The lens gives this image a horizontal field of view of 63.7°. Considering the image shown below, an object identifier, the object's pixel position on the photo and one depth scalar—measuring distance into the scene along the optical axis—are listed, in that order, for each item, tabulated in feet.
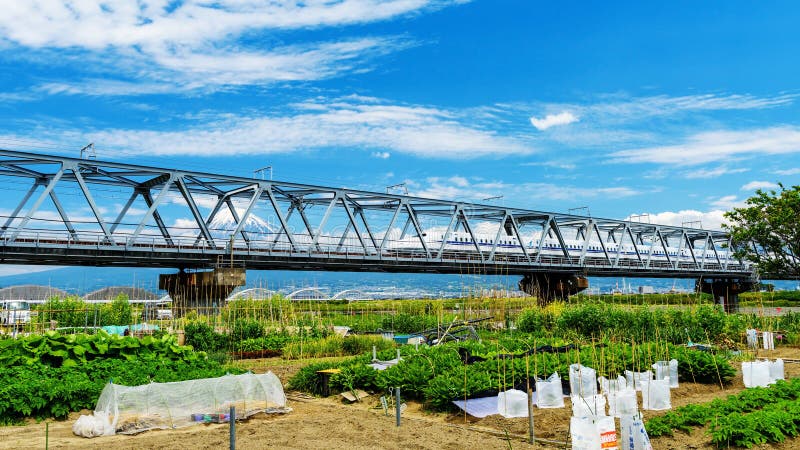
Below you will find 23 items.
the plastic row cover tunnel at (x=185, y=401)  37.70
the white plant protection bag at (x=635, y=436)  26.53
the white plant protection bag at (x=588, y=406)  33.01
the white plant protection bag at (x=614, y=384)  39.29
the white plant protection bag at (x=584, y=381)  40.33
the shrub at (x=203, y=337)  74.79
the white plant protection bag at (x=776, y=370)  46.03
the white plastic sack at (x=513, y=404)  37.24
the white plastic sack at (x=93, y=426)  36.11
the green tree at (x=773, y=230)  127.03
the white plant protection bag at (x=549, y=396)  39.22
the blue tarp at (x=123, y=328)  77.75
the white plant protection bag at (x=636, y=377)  41.96
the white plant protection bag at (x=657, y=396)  38.68
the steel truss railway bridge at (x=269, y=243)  111.96
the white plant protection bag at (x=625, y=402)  35.16
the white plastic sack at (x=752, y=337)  70.69
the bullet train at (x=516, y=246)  199.72
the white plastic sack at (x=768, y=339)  71.31
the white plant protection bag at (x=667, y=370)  42.88
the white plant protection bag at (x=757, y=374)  44.78
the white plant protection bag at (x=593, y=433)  26.43
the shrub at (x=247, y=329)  81.56
